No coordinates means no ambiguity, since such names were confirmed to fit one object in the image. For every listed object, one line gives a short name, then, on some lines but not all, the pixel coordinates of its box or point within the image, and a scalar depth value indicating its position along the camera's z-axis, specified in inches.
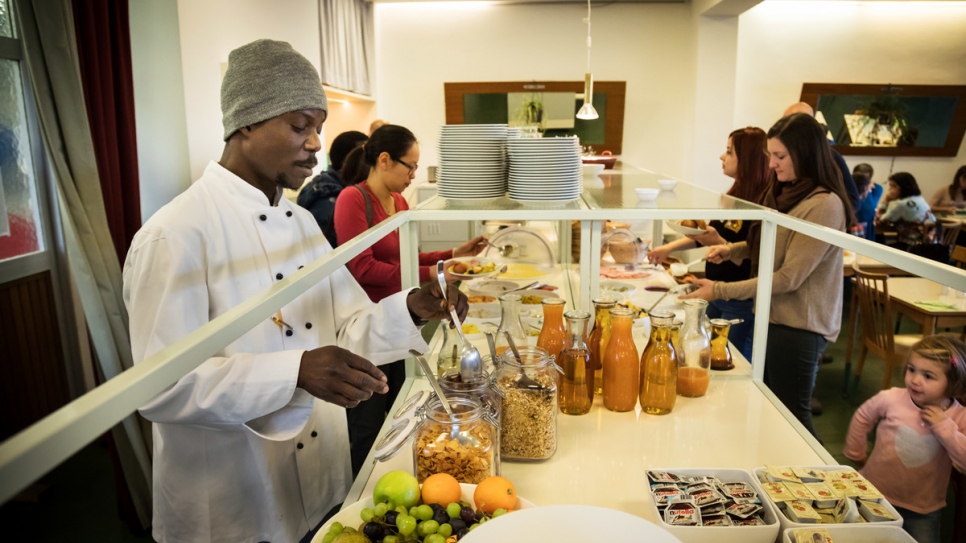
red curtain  96.1
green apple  38.3
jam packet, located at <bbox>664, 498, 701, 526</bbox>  37.7
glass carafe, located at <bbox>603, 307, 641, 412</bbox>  56.0
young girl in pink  70.4
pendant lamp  141.2
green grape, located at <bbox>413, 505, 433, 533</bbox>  36.2
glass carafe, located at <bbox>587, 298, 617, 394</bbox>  59.9
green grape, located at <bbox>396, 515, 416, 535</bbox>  34.7
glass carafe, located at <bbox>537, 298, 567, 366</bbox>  57.5
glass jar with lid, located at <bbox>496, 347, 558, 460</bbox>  48.5
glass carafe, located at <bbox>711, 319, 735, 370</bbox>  66.0
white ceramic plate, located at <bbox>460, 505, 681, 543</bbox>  31.1
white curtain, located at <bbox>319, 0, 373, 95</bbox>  200.8
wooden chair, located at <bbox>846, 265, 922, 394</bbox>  134.6
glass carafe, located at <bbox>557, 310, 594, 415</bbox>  55.3
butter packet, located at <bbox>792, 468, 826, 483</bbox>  40.6
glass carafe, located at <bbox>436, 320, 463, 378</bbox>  62.4
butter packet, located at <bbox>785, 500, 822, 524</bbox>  36.9
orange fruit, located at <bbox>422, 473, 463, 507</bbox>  38.1
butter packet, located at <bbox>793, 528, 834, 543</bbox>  35.1
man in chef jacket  40.4
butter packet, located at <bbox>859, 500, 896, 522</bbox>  36.3
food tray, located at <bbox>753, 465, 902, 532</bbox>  36.0
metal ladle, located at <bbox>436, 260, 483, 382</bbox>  47.8
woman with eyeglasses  95.2
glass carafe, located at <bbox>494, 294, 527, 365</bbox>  59.1
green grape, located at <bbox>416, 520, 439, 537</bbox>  34.5
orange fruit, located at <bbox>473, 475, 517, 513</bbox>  37.6
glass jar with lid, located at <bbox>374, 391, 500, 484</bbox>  41.7
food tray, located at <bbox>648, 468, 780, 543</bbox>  36.5
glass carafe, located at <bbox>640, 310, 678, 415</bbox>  55.5
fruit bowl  38.1
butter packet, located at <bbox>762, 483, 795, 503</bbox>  38.7
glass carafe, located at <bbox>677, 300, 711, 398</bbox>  61.1
